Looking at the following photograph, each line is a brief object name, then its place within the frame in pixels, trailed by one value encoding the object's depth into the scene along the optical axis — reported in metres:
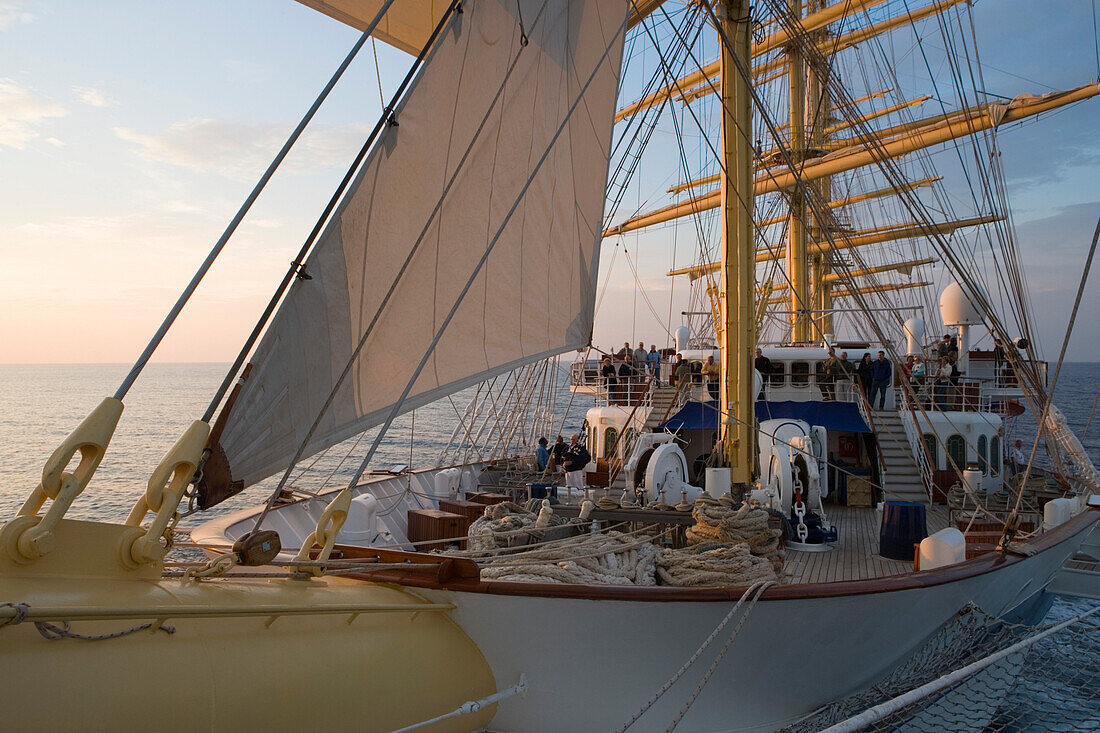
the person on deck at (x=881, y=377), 17.27
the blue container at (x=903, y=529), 9.02
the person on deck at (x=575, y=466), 13.19
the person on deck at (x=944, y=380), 17.12
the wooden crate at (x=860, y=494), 13.36
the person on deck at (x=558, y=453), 14.99
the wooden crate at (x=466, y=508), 10.21
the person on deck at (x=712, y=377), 16.61
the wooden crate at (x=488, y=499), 10.98
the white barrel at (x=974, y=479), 12.73
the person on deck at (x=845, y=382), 17.33
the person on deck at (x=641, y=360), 20.97
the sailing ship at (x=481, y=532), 3.21
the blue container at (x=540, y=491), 10.68
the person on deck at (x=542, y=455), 15.81
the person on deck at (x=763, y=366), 17.80
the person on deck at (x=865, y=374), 17.45
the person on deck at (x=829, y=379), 17.25
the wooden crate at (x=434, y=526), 9.18
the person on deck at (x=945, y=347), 18.87
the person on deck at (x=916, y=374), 16.78
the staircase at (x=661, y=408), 15.72
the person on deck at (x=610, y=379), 18.53
